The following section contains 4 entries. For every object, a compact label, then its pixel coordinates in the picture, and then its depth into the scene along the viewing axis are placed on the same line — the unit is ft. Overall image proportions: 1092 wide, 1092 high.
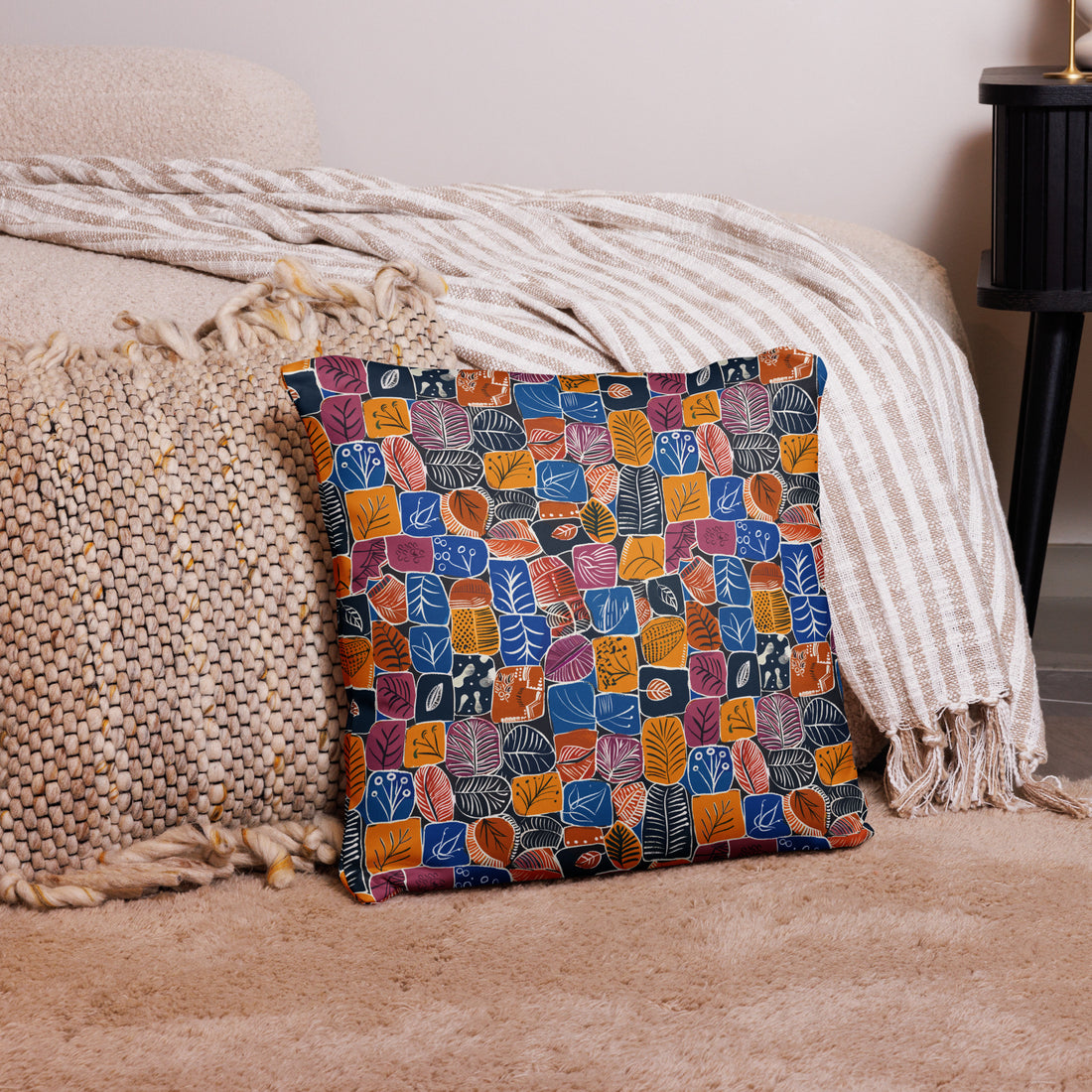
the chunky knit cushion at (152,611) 8.84
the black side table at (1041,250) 10.13
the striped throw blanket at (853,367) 9.49
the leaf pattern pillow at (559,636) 8.84
